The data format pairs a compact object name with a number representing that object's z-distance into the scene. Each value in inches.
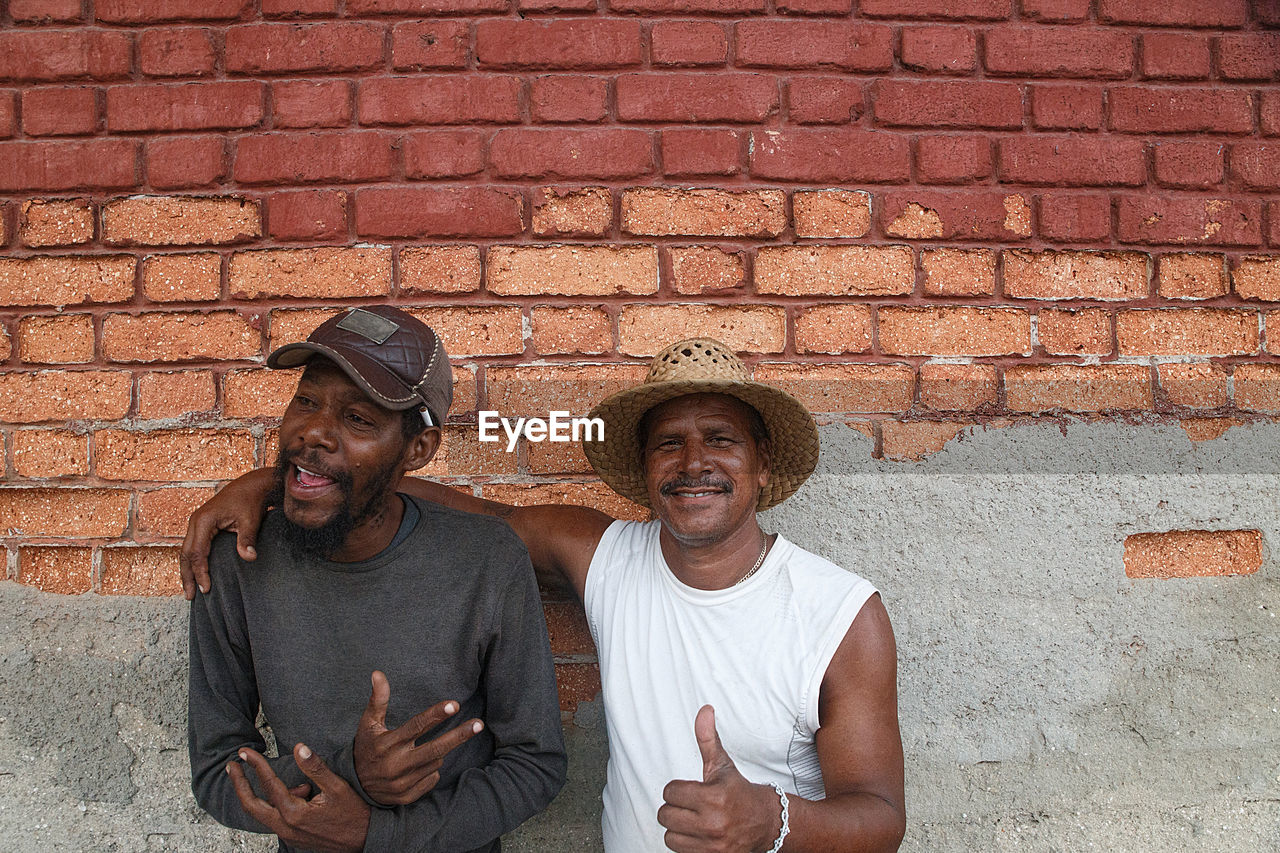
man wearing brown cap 69.1
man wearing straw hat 72.2
